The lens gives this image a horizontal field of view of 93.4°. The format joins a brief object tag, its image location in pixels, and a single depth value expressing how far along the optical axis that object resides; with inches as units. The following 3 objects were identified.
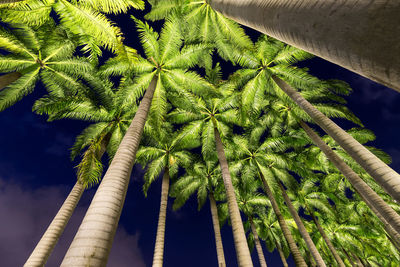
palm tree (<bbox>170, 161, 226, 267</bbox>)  768.9
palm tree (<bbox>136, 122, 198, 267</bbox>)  619.6
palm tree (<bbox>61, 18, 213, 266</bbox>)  167.9
